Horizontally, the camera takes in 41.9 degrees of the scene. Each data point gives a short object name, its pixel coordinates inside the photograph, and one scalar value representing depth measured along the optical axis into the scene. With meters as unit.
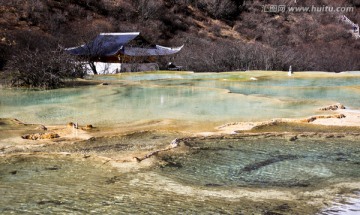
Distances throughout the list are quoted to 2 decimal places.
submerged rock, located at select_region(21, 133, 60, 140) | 6.74
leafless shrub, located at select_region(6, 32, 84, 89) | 14.77
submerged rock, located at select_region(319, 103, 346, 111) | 9.63
